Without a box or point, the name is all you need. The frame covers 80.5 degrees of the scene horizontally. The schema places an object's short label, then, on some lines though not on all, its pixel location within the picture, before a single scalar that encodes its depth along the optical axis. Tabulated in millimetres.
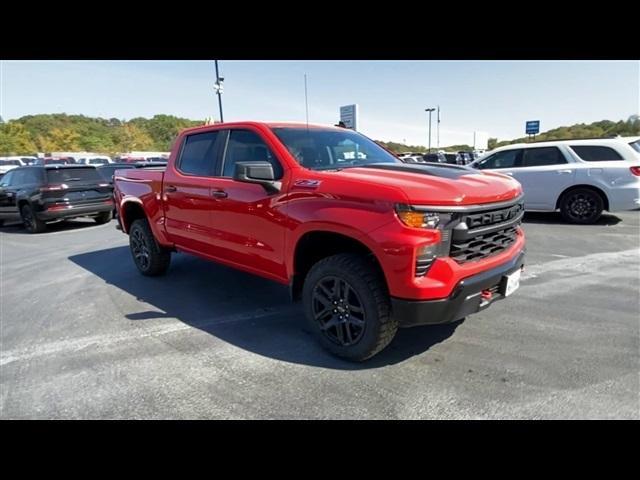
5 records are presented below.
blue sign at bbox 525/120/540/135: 30625
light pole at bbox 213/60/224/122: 17673
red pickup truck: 2473
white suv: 7516
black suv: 9414
